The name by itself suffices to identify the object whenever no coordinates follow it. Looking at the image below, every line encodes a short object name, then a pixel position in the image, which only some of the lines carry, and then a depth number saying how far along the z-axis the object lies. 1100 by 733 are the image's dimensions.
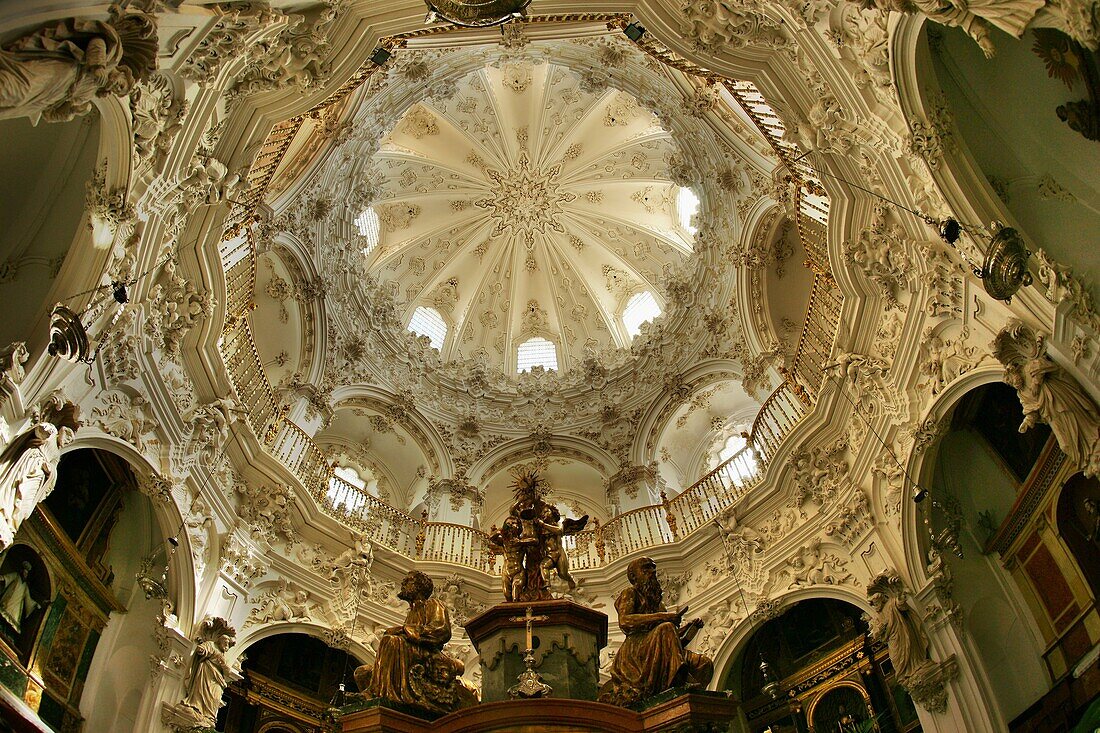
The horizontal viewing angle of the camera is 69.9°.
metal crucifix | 8.48
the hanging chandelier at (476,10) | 10.70
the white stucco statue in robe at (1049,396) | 8.67
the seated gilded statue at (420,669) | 8.98
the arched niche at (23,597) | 10.68
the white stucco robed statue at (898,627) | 11.79
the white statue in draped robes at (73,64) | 6.84
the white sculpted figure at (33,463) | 8.50
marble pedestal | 9.38
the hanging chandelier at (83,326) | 9.41
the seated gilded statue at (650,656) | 8.85
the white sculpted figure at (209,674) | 11.88
